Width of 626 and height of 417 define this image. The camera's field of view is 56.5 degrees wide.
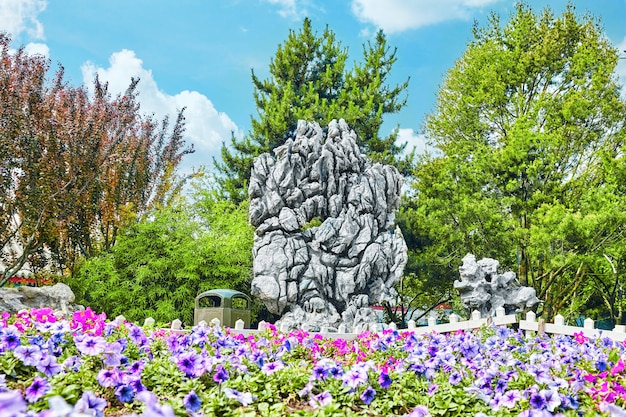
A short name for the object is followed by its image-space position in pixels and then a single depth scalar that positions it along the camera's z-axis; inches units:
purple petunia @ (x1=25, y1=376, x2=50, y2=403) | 103.5
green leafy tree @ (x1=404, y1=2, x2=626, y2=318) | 628.7
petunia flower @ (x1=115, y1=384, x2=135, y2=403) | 118.3
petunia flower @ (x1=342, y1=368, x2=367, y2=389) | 130.7
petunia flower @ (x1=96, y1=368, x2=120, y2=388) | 121.7
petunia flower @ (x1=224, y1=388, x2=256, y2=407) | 114.1
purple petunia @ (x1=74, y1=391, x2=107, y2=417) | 85.7
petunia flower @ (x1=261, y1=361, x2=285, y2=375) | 143.1
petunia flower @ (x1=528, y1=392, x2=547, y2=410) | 125.2
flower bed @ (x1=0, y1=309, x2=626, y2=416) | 124.9
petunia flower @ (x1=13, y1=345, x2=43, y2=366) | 134.7
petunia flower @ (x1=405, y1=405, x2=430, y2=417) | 85.6
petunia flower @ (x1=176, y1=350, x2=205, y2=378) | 138.6
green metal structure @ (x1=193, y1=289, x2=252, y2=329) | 426.9
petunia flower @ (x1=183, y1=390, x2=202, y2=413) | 103.6
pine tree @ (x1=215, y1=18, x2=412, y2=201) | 797.2
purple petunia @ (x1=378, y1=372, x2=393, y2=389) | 139.3
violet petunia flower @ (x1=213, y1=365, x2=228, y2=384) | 131.8
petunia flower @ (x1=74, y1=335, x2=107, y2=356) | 140.3
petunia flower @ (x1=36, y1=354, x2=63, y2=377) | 129.0
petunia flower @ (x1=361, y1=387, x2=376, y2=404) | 130.6
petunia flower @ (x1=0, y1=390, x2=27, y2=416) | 48.7
